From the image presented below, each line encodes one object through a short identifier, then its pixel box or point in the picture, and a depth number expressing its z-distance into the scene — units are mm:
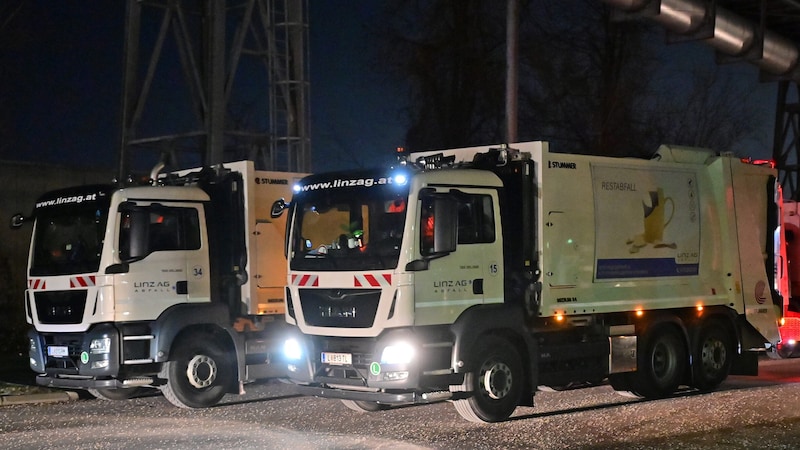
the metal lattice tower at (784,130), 30891
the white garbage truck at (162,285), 12914
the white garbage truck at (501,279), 11203
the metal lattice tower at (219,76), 19922
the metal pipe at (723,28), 18188
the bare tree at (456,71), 27750
